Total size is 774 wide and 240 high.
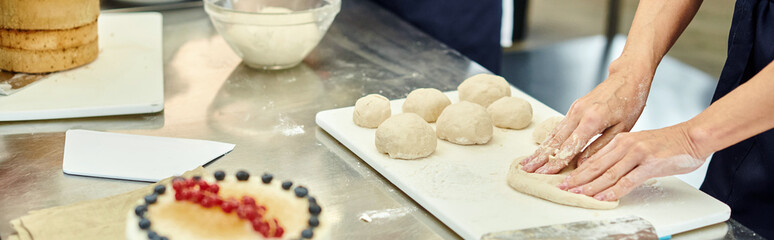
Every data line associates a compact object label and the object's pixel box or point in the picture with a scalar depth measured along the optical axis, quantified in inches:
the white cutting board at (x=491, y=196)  53.2
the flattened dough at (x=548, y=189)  54.9
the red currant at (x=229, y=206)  44.5
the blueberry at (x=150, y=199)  45.5
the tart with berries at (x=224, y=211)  43.0
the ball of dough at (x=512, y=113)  69.3
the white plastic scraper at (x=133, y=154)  59.4
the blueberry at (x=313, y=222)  44.8
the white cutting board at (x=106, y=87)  70.6
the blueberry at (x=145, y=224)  42.9
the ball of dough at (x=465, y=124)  64.5
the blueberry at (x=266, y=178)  48.9
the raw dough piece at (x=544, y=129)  67.0
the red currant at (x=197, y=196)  45.4
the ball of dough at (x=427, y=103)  71.0
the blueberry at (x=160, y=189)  46.8
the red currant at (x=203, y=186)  46.3
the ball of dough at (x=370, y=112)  68.8
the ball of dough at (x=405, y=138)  61.6
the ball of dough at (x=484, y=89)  74.1
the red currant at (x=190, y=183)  46.5
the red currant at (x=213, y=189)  46.2
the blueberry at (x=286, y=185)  48.6
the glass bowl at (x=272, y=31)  80.6
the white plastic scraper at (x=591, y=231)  48.7
